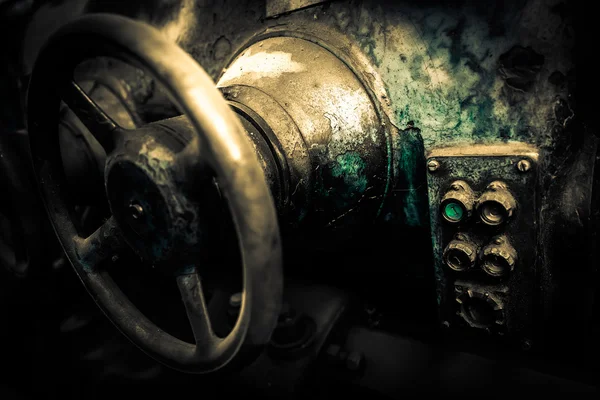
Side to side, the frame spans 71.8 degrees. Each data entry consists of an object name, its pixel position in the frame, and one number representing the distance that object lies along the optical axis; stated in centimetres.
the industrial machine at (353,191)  67
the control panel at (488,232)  81
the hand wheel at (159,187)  54
